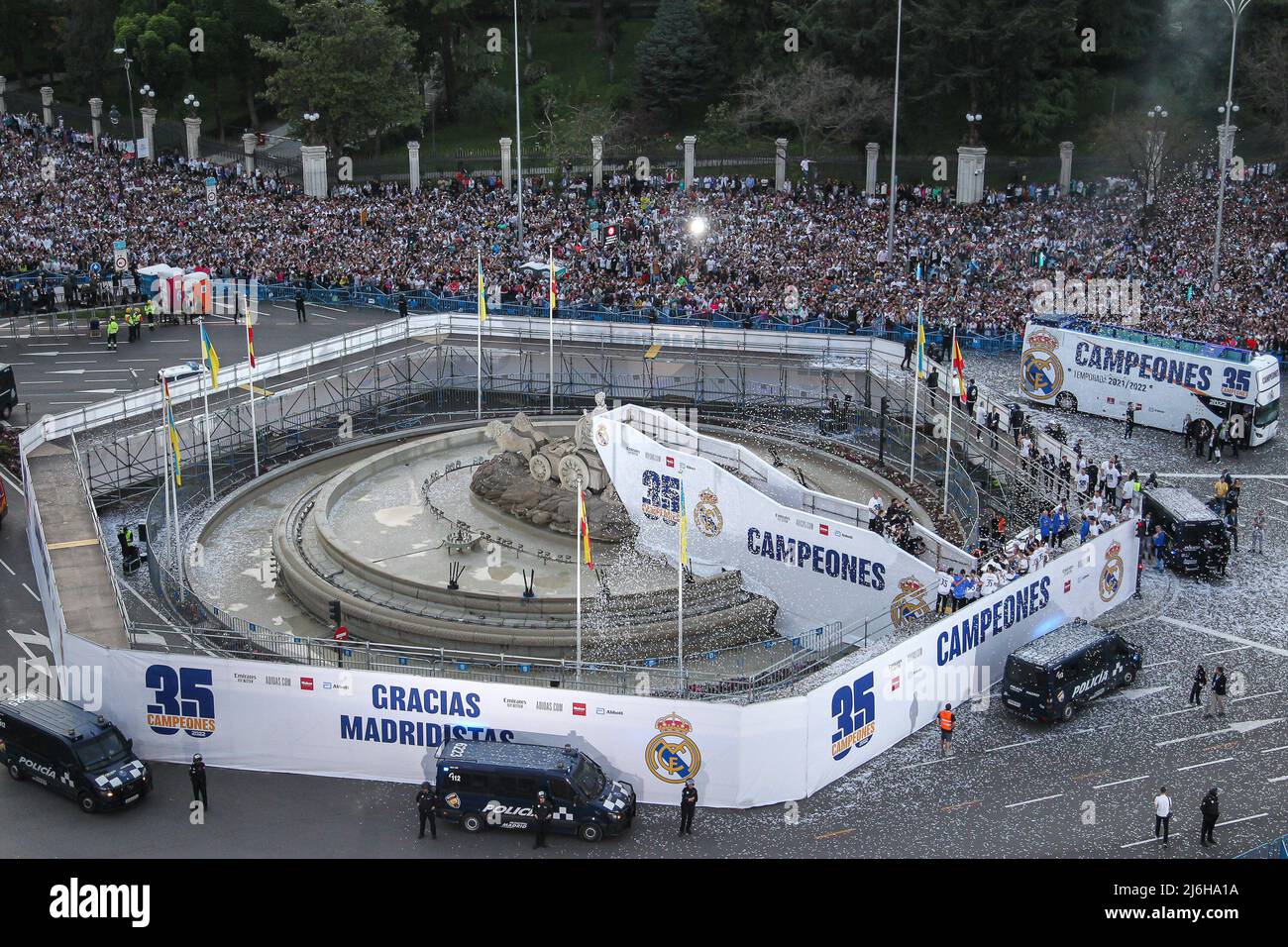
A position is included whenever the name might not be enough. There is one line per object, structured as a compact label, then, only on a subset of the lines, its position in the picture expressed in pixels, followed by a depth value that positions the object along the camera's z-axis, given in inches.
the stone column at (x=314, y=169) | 3051.2
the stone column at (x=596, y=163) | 3078.2
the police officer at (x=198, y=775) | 1226.6
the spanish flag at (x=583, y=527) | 1378.0
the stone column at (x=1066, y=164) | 2989.7
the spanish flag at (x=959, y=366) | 1747.0
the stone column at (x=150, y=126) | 3287.4
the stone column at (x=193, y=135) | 3262.8
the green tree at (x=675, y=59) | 3430.1
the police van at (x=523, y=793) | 1181.1
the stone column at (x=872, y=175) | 2974.9
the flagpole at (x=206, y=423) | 1753.4
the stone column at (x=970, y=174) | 2928.2
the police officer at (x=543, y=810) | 1176.8
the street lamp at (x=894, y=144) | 2532.0
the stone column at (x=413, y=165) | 3041.3
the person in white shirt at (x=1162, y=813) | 1170.6
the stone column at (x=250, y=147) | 3186.5
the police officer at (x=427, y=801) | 1187.9
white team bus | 2015.3
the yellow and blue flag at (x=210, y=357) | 1780.3
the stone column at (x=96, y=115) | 3427.7
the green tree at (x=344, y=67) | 3090.6
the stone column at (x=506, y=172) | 3038.9
